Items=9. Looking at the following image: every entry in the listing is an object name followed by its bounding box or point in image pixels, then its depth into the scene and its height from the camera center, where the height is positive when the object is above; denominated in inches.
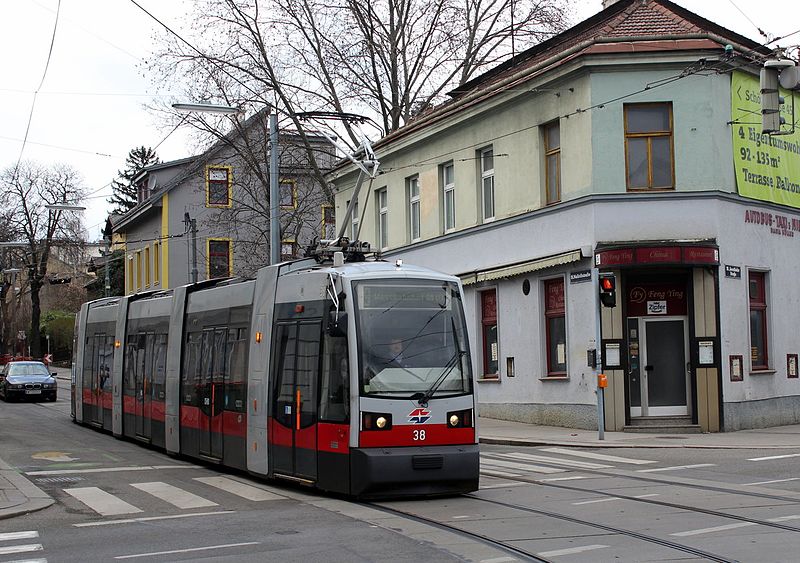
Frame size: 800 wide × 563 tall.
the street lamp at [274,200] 1094.4 +160.7
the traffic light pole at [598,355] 864.3 -2.4
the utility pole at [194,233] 1569.3 +190.1
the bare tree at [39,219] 2859.3 +381.1
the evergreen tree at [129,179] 3609.7 +608.3
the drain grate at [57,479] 661.3 -74.0
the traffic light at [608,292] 858.8 +48.1
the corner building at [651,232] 945.5 +109.5
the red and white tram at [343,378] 521.7 -11.9
